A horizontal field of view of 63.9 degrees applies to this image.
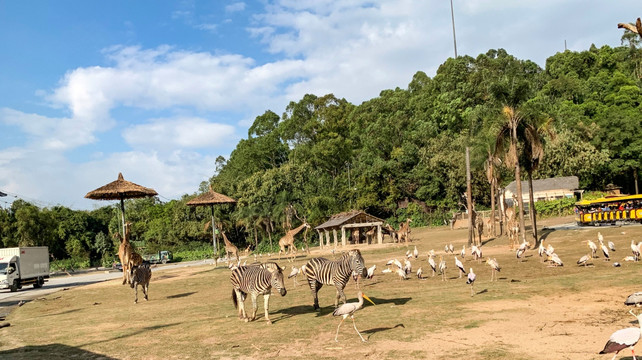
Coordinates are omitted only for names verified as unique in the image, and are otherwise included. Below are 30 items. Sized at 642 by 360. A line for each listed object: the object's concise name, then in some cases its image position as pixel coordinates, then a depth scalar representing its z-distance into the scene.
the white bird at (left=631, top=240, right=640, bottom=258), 18.17
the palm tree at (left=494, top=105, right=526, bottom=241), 27.89
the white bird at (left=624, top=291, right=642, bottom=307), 10.25
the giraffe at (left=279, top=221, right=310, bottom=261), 38.06
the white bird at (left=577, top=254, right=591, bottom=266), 18.39
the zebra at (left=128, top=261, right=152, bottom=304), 21.02
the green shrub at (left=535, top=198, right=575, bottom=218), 51.34
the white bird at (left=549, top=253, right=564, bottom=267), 19.12
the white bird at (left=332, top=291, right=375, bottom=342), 10.31
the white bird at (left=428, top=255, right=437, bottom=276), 19.67
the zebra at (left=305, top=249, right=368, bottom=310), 13.52
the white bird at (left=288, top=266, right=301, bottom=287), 20.85
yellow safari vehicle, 33.38
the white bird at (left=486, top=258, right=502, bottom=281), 16.86
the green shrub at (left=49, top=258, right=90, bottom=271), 68.88
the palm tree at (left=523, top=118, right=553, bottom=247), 28.33
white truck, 33.00
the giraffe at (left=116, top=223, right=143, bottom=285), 28.67
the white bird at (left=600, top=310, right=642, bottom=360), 7.28
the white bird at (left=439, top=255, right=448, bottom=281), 18.70
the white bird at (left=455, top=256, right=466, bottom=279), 17.97
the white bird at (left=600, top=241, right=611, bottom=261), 19.33
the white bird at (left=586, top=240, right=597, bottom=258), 20.05
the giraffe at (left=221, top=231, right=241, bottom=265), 39.31
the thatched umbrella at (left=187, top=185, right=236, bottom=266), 37.78
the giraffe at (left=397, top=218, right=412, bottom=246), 42.62
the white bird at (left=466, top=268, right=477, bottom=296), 14.58
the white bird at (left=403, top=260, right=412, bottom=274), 20.25
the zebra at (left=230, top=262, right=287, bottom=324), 12.68
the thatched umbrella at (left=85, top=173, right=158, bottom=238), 31.77
